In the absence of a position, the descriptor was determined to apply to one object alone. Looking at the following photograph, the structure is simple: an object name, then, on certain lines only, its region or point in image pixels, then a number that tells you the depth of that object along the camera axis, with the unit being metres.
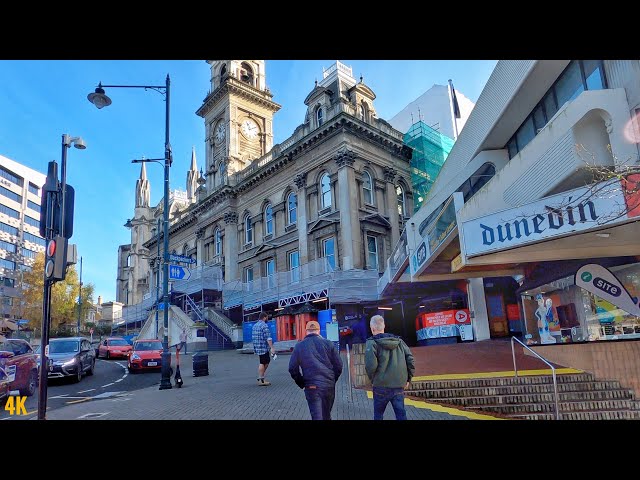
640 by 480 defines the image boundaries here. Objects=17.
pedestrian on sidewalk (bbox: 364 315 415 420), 5.88
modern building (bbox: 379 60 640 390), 10.00
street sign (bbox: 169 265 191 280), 14.62
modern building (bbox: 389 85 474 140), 37.28
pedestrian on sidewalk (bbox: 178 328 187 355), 25.85
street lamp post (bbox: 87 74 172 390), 12.82
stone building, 28.61
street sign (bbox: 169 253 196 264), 14.76
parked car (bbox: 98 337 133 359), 26.27
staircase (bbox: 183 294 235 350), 31.08
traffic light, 5.77
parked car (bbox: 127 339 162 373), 18.16
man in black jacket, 5.91
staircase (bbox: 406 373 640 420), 8.91
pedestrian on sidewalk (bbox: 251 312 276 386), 11.30
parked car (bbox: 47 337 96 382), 14.48
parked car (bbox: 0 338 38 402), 9.06
